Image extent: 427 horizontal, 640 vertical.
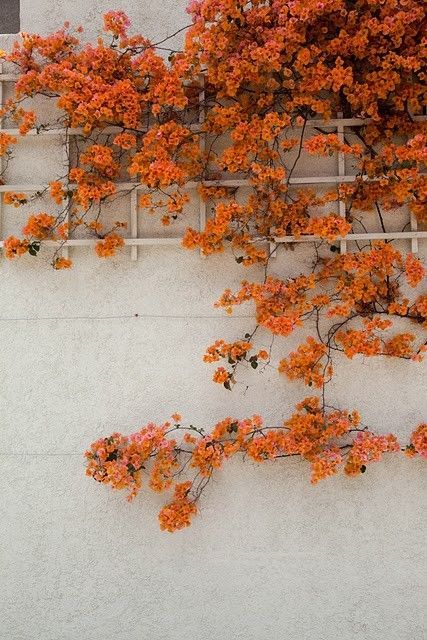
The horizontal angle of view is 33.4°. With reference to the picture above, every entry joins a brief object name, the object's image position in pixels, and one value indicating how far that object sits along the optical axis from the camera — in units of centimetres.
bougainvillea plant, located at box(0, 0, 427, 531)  299
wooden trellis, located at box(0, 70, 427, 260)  320
